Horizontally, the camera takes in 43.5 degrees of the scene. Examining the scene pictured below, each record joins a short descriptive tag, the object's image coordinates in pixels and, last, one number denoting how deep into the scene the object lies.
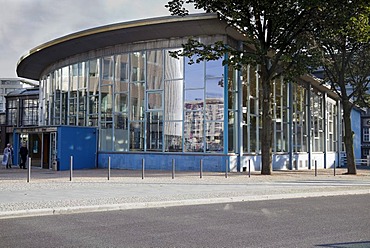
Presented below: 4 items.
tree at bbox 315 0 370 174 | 22.33
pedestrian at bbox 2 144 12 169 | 28.84
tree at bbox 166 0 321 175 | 22.34
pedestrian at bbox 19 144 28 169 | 28.44
